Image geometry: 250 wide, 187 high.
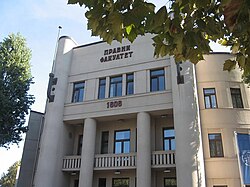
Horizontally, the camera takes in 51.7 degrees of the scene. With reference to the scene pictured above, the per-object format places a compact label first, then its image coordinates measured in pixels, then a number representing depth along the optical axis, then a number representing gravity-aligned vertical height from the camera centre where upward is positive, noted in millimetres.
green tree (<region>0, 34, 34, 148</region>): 16547 +6956
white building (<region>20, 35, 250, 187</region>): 13008 +4458
